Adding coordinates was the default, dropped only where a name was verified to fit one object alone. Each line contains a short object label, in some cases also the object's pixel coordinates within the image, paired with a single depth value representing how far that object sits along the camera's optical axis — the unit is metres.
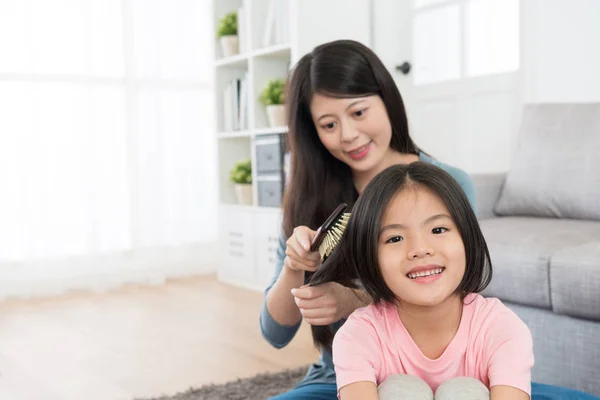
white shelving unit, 3.58
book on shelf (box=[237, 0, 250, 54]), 4.06
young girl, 1.06
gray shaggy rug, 2.16
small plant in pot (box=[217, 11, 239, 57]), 4.18
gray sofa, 1.87
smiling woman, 1.45
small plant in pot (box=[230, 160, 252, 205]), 4.14
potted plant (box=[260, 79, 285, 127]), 3.76
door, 3.37
